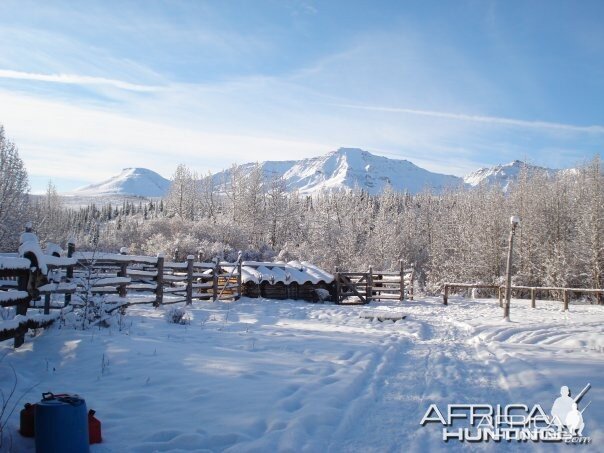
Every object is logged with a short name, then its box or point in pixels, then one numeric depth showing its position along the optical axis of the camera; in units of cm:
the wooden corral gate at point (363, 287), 2133
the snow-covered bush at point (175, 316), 1016
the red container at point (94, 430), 363
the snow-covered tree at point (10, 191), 3120
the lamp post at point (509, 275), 1423
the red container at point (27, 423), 355
